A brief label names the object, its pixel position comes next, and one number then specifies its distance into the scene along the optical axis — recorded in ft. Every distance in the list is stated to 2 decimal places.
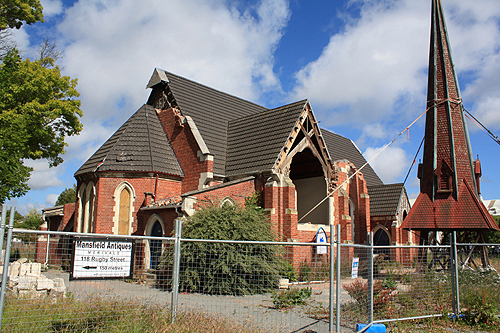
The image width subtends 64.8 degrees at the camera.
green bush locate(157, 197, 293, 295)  37.55
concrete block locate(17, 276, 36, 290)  29.03
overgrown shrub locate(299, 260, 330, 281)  37.77
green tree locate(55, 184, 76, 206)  192.85
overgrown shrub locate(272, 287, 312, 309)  32.73
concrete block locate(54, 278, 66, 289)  33.09
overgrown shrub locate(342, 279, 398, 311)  28.25
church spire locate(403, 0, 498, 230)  46.39
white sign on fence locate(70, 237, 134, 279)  18.06
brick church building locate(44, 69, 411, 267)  58.59
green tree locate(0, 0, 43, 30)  66.64
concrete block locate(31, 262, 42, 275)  39.33
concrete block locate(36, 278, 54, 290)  30.45
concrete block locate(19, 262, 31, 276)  39.42
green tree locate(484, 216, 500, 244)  105.75
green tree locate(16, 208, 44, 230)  156.35
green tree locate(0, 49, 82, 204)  54.95
